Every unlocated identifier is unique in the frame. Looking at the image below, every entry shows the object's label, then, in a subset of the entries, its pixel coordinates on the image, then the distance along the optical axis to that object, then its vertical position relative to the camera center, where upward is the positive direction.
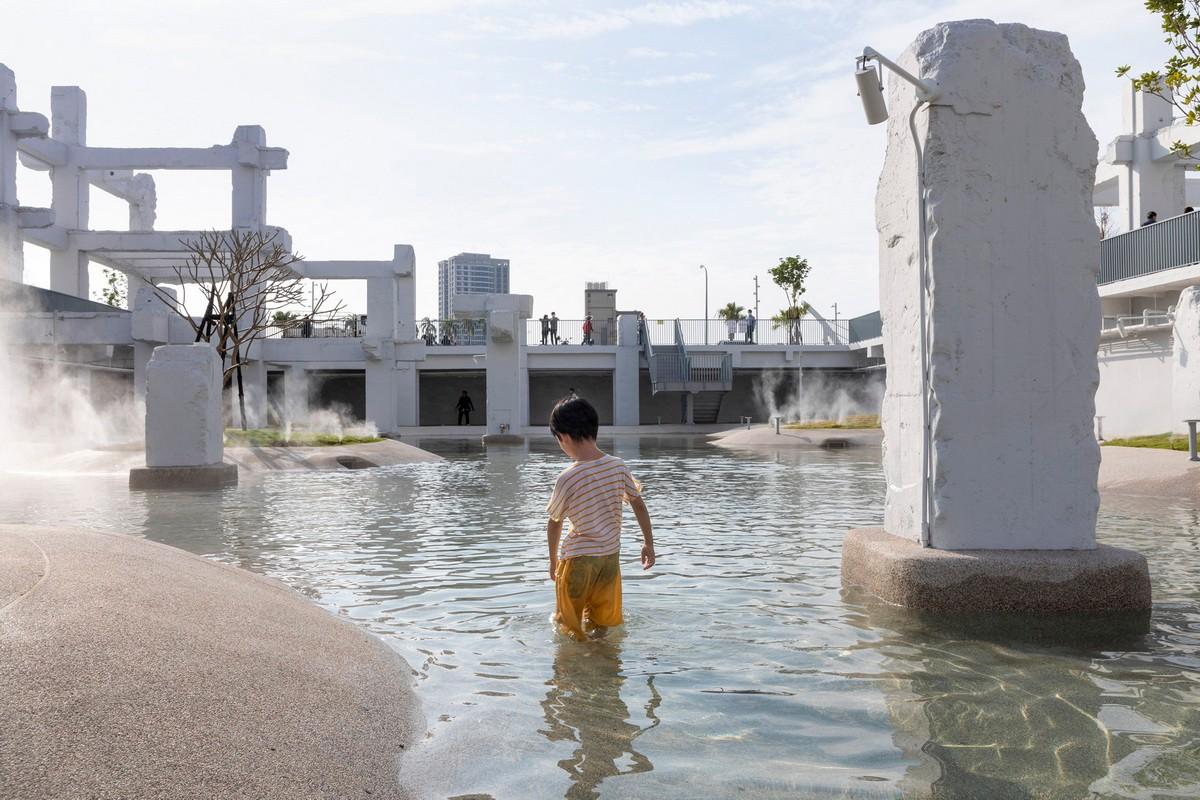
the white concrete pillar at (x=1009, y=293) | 6.32 +0.69
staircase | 45.94 +1.43
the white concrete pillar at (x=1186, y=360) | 19.92 +0.80
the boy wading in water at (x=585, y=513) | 5.54 -0.61
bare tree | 27.44 +4.01
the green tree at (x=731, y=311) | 77.44 +7.20
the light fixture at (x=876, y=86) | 6.29 +2.04
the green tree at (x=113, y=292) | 65.94 +7.80
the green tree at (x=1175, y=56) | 11.84 +4.15
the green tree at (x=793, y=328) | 50.56 +3.81
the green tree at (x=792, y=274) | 68.44 +8.87
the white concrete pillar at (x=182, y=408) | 17.55 +0.00
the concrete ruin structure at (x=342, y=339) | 32.97 +2.69
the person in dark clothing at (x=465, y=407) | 49.34 -0.07
